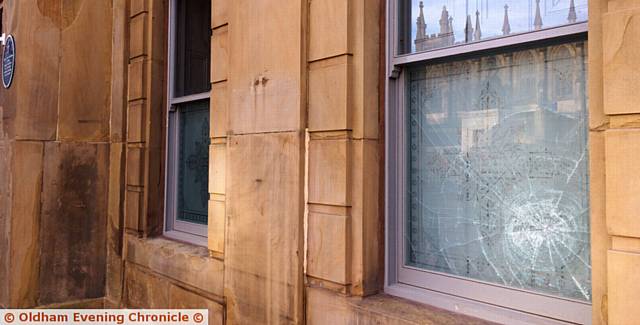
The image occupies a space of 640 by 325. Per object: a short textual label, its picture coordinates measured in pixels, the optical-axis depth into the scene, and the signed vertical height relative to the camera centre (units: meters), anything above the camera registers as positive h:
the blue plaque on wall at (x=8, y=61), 5.68 +1.25
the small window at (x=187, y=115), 5.11 +0.58
